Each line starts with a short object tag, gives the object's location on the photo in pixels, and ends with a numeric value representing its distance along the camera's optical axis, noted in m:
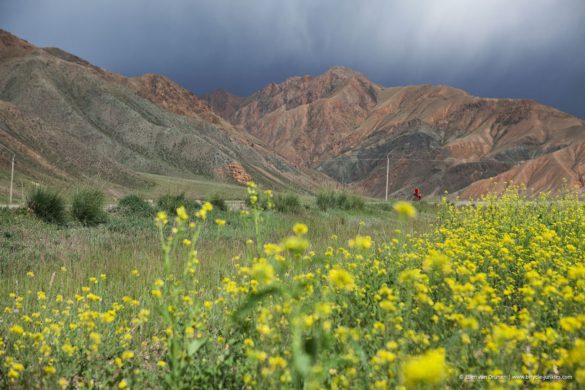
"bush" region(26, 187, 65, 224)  11.19
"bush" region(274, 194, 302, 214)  16.73
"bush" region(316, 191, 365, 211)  19.83
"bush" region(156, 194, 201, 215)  14.44
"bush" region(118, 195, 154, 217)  13.58
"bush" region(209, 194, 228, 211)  16.31
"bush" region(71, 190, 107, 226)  11.57
